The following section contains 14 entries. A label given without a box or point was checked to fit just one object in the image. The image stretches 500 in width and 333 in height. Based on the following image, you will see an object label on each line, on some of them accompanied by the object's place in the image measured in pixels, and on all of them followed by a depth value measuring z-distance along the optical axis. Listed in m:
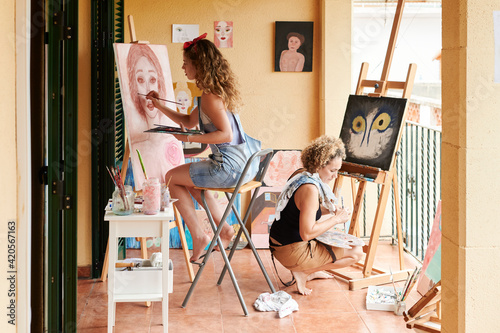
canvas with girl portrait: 4.09
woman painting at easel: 3.98
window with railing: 4.98
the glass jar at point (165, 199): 3.33
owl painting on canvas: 4.36
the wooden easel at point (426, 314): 3.06
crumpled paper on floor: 3.85
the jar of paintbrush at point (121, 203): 3.13
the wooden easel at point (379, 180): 4.35
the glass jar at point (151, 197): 3.16
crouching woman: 4.00
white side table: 3.14
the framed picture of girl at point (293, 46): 5.38
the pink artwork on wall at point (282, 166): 5.45
